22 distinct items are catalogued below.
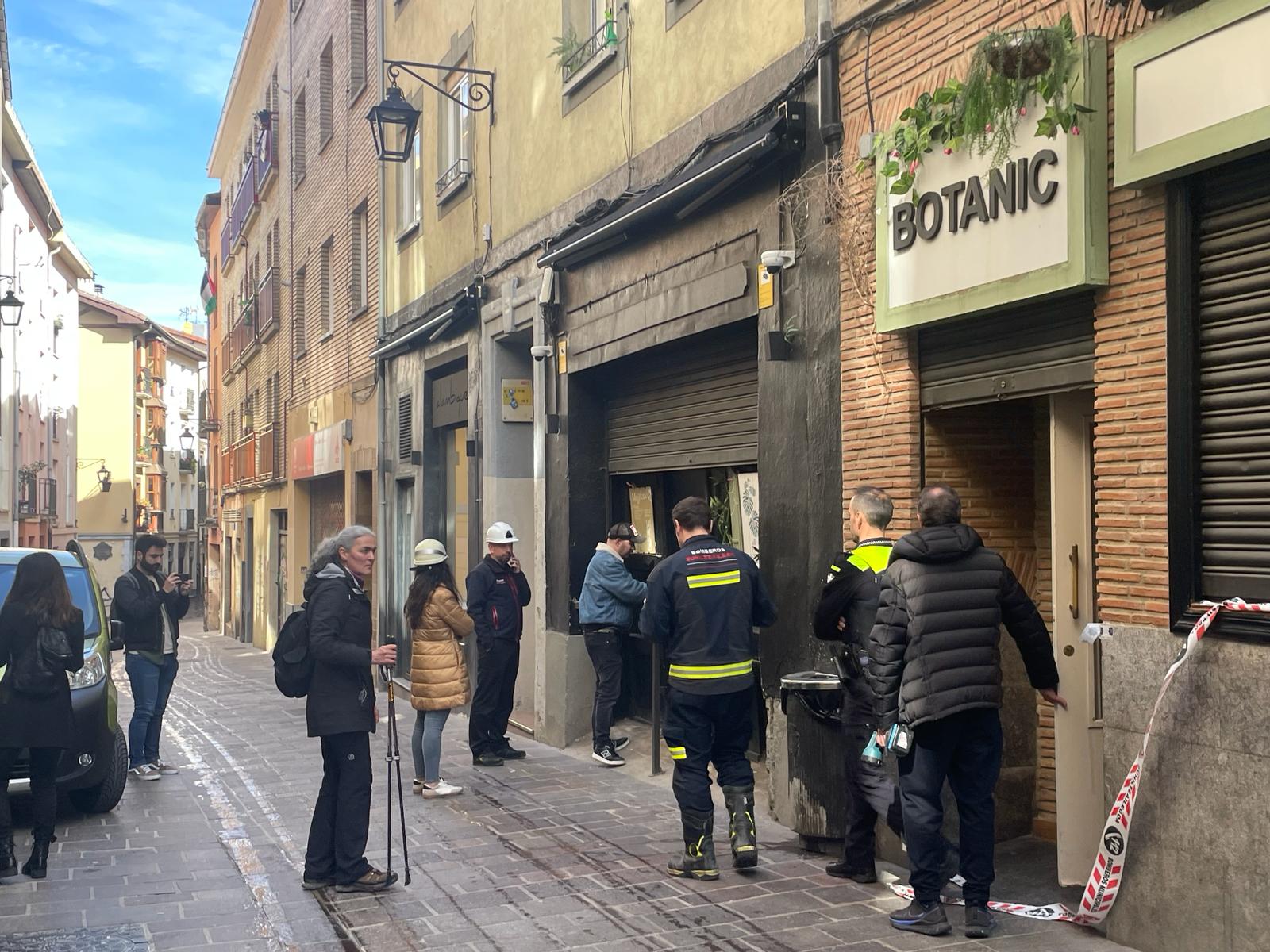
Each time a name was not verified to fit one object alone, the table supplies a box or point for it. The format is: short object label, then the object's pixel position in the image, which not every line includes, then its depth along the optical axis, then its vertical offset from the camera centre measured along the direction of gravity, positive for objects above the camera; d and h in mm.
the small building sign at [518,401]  14305 +1122
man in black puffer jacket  5672 -698
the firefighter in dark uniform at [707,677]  6832 -864
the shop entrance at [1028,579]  6594 -365
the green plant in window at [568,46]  11922 +4058
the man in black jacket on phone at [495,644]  10758 -1083
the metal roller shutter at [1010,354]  6047 +733
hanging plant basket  5801 +1962
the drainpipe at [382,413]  19203 +1351
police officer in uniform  6480 -672
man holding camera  10250 -997
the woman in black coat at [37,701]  7250 -1038
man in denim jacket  10523 -826
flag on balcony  43438 +6898
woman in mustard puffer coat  9203 -1002
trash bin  7227 -1378
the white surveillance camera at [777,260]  8188 +1488
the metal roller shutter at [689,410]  9578 +761
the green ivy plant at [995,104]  5762 +1840
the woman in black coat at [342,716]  6746 -1039
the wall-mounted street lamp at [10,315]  27466 +4303
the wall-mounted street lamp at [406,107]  14375 +4418
